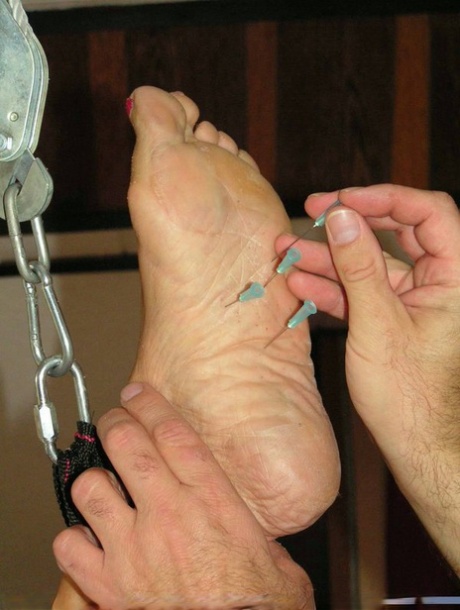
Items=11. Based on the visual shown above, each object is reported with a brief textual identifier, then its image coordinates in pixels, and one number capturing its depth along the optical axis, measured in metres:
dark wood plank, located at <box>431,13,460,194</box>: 1.09
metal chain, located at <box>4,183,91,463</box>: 0.57
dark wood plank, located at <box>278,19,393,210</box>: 1.08
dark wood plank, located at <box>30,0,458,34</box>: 1.06
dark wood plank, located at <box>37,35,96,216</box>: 1.08
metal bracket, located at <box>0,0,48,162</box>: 0.56
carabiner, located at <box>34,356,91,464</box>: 0.59
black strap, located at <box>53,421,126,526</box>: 0.63
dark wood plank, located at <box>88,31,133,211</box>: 1.07
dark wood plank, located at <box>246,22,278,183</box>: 1.08
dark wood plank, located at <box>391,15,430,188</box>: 1.09
